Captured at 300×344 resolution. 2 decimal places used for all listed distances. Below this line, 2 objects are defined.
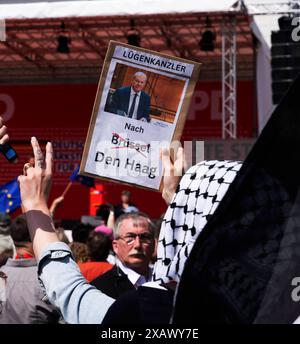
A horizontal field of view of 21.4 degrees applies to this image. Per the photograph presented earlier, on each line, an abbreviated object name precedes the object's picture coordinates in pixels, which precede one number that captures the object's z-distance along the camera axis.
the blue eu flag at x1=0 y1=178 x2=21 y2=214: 8.80
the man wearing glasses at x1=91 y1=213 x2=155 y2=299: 3.78
